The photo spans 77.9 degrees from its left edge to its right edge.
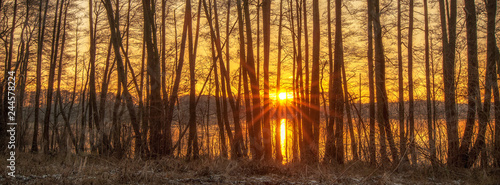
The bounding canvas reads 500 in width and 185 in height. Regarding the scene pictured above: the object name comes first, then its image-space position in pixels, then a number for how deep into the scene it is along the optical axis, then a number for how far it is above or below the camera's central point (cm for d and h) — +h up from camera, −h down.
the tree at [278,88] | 1357 +55
